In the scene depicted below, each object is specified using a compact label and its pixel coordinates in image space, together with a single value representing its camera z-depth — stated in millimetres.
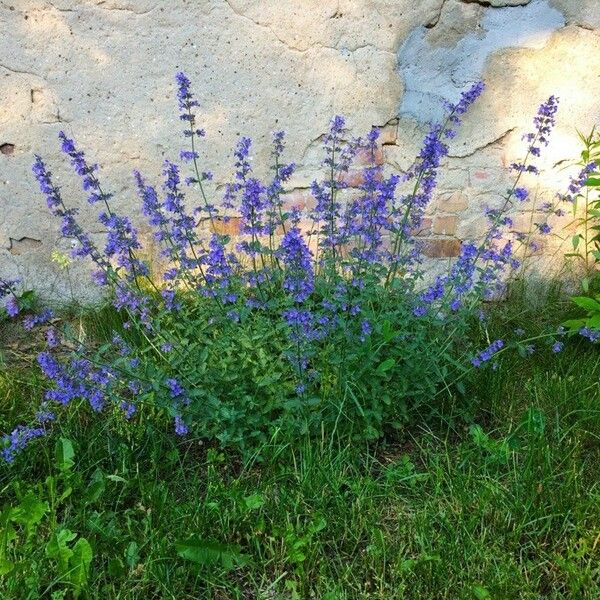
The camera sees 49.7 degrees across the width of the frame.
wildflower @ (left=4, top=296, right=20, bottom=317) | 2166
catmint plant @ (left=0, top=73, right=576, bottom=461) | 2254
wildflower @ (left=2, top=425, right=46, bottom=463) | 2234
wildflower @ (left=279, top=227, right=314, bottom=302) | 1938
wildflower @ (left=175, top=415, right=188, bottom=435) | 2260
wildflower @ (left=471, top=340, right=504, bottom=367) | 2489
